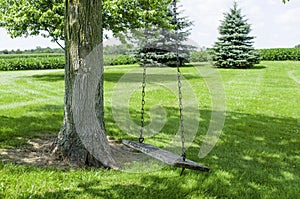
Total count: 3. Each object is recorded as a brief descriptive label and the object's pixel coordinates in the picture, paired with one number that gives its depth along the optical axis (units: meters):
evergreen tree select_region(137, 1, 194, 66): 24.69
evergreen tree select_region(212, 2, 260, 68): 25.95
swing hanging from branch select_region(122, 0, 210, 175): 3.44
